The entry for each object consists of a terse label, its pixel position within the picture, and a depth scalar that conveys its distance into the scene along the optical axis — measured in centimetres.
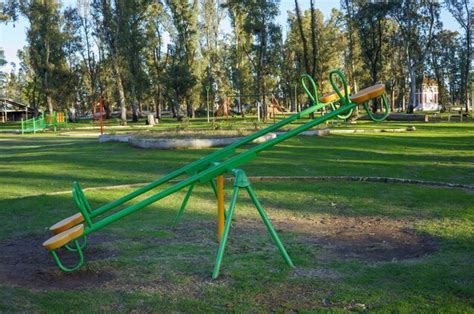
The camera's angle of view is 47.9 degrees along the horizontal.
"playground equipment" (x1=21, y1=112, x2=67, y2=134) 3680
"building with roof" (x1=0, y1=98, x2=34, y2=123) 7262
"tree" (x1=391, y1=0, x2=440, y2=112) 5121
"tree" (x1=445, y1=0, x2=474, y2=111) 5416
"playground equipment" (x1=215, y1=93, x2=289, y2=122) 4039
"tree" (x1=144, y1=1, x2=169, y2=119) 5966
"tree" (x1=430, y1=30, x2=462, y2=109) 7603
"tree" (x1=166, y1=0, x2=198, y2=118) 5228
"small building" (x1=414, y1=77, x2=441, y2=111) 12075
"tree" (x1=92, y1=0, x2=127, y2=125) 4428
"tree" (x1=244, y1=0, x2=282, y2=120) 4512
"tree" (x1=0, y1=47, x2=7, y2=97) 5834
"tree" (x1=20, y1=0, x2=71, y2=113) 5344
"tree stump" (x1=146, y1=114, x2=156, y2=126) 4241
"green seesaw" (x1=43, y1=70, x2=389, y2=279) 465
